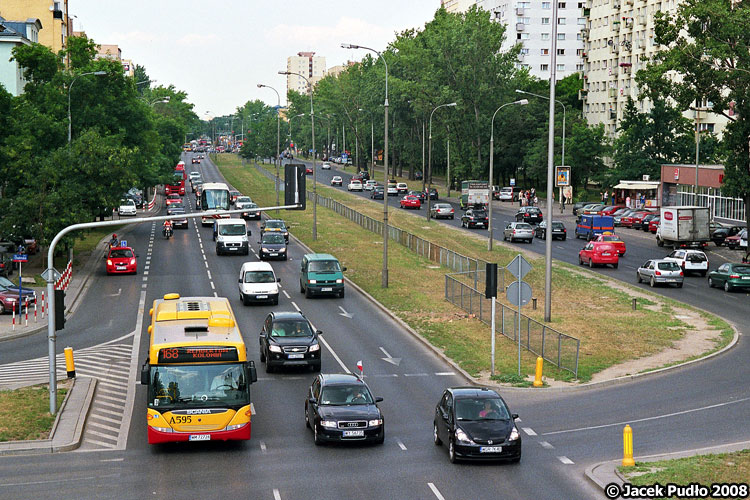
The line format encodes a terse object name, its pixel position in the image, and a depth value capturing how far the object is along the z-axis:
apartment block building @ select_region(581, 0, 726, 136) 119.06
